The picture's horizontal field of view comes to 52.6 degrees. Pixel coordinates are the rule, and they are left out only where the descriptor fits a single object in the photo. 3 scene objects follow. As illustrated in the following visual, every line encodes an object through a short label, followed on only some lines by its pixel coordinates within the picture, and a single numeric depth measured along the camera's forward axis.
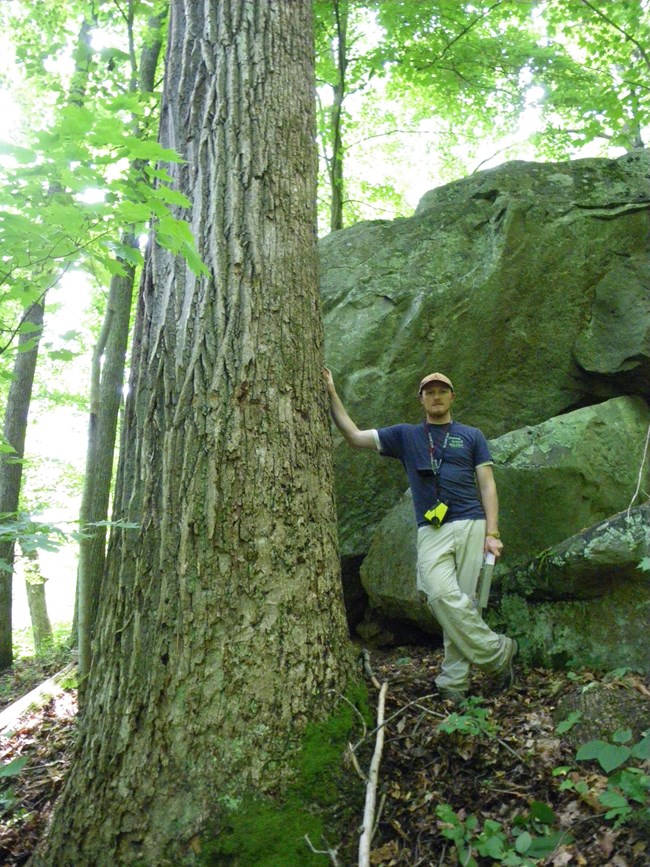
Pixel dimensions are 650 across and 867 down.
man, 4.12
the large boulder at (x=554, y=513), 4.24
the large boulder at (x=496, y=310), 6.14
